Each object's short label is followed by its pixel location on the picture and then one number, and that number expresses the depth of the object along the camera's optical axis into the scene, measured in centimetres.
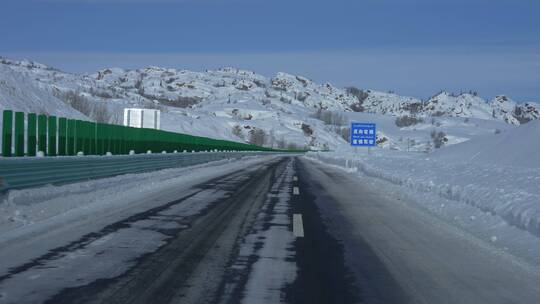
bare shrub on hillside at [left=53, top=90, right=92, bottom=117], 11803
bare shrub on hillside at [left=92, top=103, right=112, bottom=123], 11827
